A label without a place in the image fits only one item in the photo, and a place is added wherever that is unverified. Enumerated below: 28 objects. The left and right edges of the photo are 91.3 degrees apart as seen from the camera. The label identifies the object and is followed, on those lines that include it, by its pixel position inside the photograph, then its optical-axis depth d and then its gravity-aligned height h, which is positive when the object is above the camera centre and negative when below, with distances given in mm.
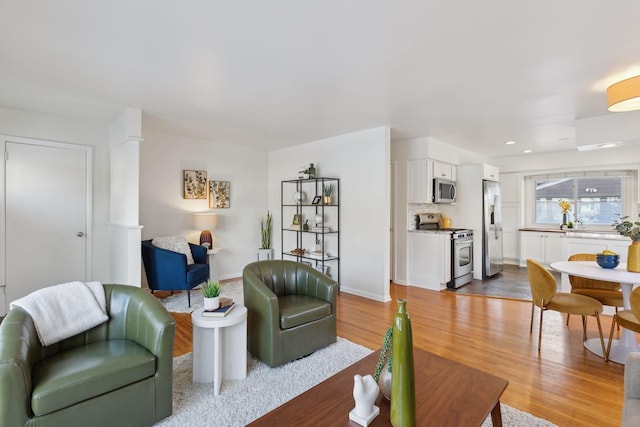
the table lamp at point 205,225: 4910 -171
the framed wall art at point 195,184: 5070 +492
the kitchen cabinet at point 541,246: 6215 -647
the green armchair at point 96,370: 1464 -828
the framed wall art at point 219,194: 5363 +350
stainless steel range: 5008 -562
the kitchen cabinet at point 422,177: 5113 +618
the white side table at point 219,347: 2158 -967
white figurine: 1283 -777
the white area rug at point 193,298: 4008 -1193
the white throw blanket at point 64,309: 1845 -597
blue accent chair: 4000 -733
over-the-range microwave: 5242 +415
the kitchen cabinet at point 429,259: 4902 -723
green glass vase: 1209 -628
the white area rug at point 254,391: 1879 -1226
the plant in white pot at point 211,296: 2258 -597
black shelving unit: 5008 -183
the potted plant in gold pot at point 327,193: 4906 +344
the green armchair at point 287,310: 2455 -795
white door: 3732 -3
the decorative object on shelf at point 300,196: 5289 +309
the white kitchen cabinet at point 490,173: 5559 +777
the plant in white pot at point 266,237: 5859 -440
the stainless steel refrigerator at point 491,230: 5574 -291
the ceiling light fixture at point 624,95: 2578 +1020
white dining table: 2539 -606
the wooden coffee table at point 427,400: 1302 -849
